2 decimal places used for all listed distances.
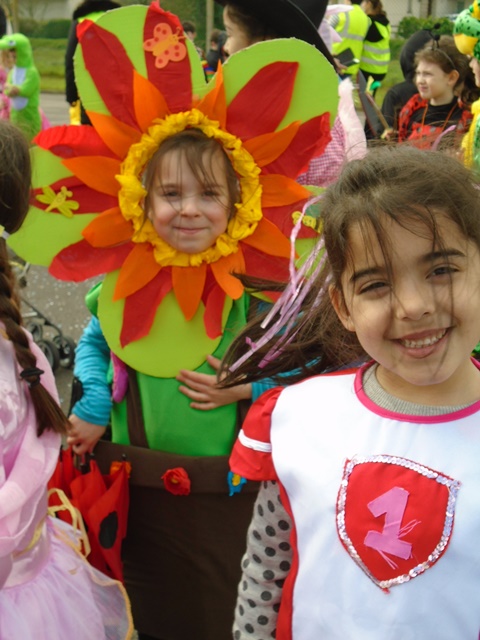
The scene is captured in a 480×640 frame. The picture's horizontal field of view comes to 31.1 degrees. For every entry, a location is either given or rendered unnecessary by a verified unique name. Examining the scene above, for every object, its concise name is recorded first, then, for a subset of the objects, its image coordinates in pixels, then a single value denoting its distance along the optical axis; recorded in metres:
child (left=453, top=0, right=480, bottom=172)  3.11
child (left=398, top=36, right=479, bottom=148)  5.30
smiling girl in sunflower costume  2.06
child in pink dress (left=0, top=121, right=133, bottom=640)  1.59
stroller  4.49
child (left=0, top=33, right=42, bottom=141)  6.62
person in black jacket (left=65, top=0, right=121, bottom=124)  4.88
